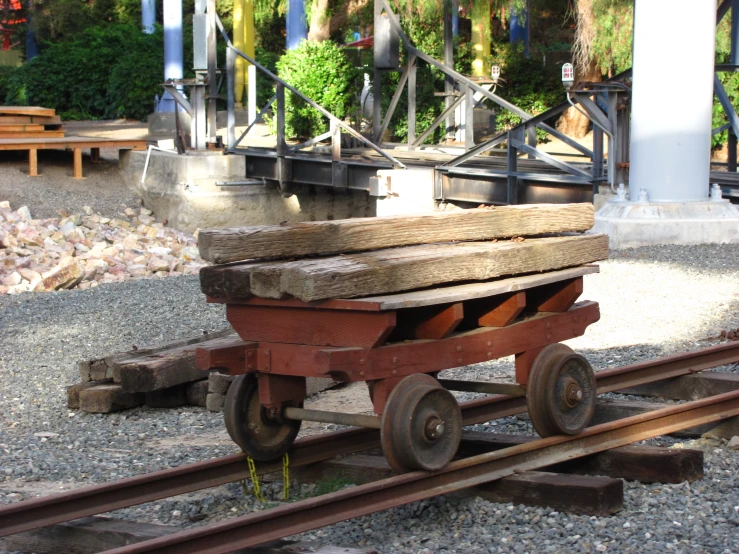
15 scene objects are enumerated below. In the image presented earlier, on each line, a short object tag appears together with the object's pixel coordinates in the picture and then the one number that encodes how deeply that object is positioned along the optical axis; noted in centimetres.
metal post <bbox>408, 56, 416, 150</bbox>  1957
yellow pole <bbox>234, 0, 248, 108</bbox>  3076
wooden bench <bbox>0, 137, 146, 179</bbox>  2175
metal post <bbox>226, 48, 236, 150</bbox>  2150
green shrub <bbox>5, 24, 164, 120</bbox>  3288
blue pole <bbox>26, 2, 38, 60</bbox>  3854
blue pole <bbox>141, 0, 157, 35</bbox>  3731
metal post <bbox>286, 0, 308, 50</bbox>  2906
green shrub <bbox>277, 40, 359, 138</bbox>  2286
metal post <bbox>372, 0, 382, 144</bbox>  2008
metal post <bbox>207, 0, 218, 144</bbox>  2092
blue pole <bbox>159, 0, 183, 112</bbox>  2884
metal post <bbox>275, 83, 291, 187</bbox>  1977
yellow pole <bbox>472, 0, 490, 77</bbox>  2592
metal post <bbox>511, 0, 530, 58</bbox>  2995
